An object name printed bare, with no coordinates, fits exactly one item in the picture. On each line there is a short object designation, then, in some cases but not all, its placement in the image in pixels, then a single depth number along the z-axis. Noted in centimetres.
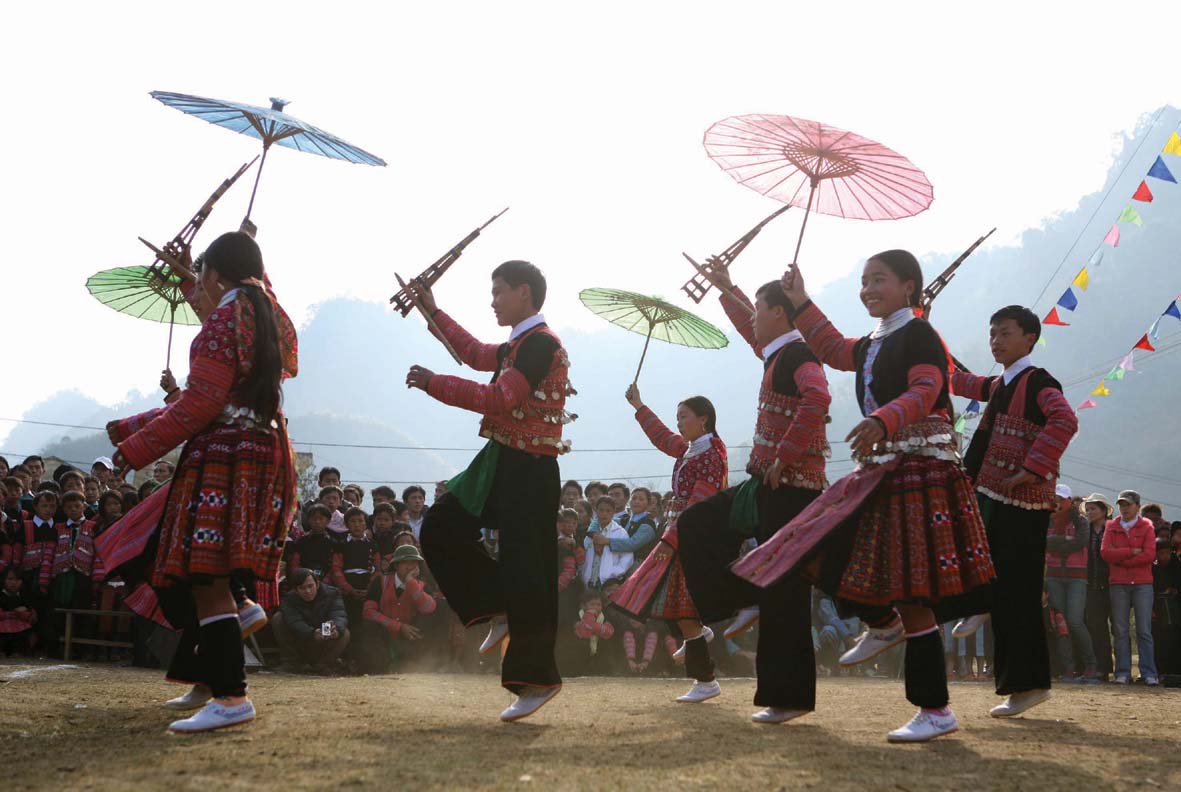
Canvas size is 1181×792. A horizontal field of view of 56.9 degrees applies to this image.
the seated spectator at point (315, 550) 1062
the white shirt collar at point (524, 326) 509
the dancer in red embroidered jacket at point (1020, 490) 543
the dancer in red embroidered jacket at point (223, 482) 421
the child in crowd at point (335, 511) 1099
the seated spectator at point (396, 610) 1029
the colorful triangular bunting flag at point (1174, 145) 1318
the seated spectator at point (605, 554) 1107
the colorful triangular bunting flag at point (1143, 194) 1401
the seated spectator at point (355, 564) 1059
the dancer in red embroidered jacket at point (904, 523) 435
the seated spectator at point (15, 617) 1055
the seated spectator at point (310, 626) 986
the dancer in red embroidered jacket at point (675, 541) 633
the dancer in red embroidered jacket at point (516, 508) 480
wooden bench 1031
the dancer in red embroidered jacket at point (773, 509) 482
